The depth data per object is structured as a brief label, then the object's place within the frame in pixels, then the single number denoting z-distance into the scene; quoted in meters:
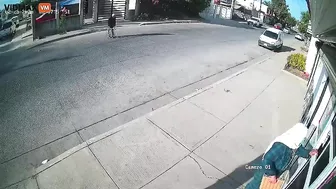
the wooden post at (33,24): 14.57
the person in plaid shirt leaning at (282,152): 3.58
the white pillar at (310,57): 13.01
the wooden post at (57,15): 15.93
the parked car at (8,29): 15.41
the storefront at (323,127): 2.77
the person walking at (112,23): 15.55
